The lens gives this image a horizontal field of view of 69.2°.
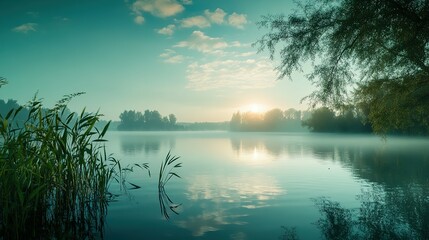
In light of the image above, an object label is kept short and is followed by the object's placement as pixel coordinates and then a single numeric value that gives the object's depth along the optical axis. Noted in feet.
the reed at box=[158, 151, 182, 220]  36.24
